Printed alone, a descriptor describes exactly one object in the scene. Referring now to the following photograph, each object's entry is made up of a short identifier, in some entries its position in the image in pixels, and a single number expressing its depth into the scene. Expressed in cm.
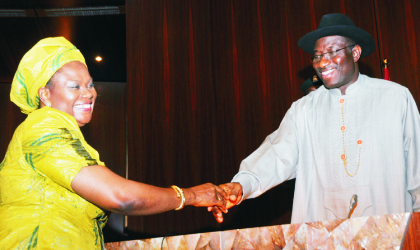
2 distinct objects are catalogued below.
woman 138
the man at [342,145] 231
